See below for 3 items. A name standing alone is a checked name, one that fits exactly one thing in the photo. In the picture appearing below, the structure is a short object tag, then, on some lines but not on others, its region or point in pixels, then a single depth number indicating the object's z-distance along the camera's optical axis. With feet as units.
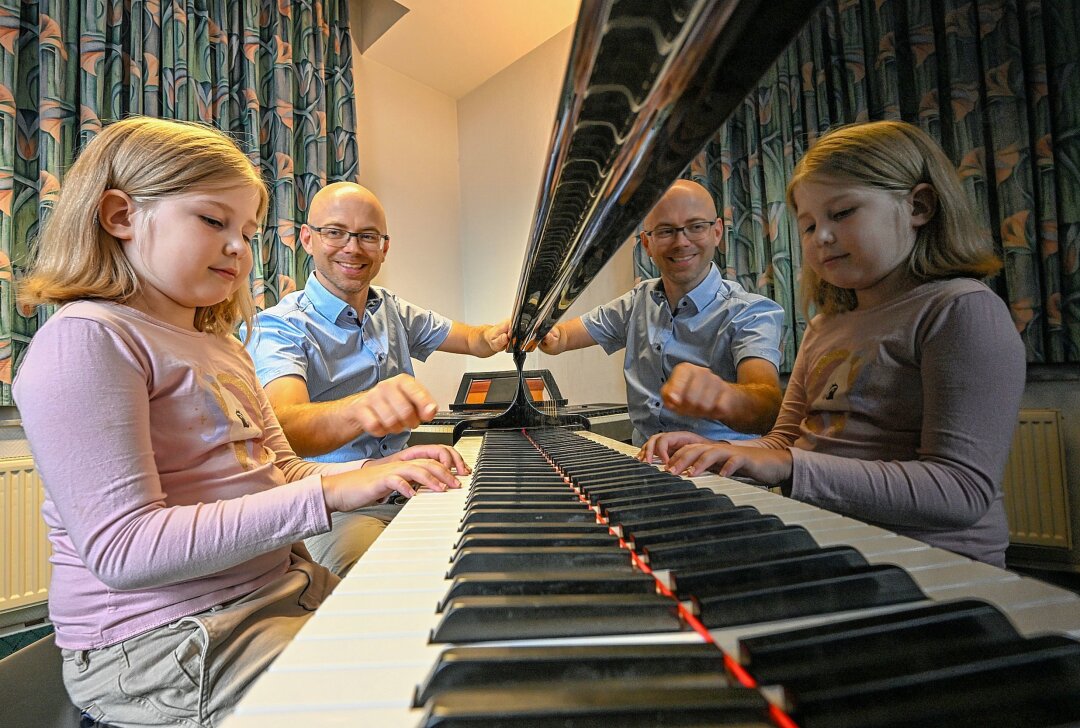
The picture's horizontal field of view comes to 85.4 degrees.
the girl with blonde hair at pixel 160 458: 1.43
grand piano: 0.46
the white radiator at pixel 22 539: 4.08
